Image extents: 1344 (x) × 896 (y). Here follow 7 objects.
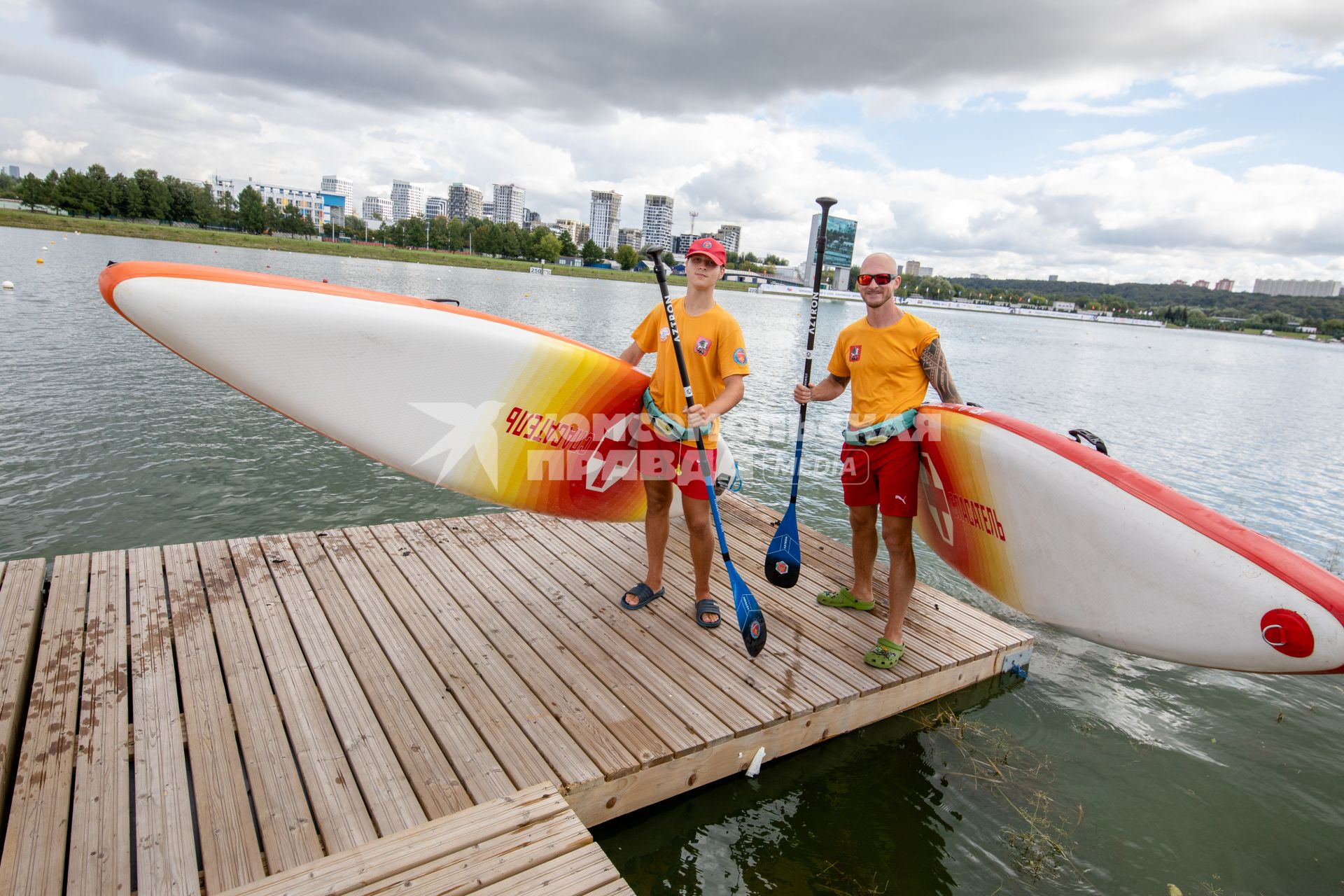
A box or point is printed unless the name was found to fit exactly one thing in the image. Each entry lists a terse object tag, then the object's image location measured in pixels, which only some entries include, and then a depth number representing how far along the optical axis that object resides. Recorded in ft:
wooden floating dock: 7.65
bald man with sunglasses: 11.98
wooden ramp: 6.99
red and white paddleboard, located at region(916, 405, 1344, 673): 10.30
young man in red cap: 11.82
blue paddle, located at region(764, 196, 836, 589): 14.88
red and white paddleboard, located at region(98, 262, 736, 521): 12.31
